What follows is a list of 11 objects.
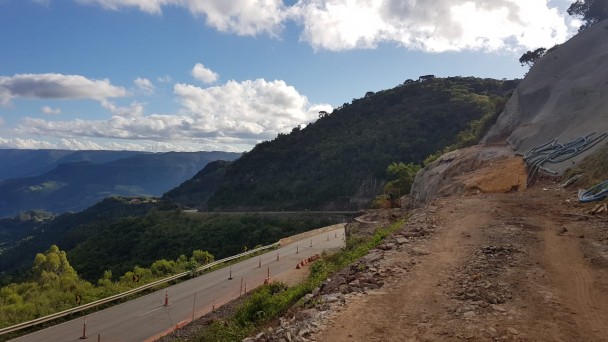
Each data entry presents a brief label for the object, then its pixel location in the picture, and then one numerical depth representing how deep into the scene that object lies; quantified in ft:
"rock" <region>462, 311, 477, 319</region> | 23.17
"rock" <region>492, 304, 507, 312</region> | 23.66
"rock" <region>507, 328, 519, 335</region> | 20.80
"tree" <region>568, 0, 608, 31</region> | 202.02
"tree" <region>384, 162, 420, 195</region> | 134.00
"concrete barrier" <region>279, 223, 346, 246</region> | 146.59
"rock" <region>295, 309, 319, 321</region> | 24.84
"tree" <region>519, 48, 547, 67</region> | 221.46
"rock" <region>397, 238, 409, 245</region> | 40.16
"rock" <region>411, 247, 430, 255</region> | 35.97
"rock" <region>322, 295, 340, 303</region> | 26.84
